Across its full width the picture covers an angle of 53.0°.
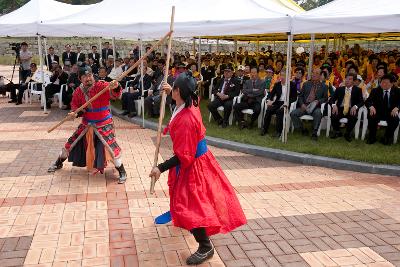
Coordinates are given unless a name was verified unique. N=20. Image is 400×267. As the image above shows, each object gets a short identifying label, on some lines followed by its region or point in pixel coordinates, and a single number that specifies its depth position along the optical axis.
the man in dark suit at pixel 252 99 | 9.02
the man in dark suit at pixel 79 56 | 17.29
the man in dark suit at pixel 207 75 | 13.59
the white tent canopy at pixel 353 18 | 6.55
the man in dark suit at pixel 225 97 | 9.27
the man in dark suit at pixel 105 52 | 18.71
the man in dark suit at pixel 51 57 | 17.09
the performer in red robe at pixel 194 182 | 3.40
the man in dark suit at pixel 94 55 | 18.83
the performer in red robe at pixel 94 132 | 5.68
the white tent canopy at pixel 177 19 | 7.91
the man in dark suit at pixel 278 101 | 8.39
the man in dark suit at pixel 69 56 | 17.42
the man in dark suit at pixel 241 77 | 9.52
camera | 15.99
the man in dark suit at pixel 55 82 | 12.31
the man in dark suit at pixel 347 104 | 8.01
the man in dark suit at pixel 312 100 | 8.24
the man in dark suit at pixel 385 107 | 7.68
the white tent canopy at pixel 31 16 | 10.72
